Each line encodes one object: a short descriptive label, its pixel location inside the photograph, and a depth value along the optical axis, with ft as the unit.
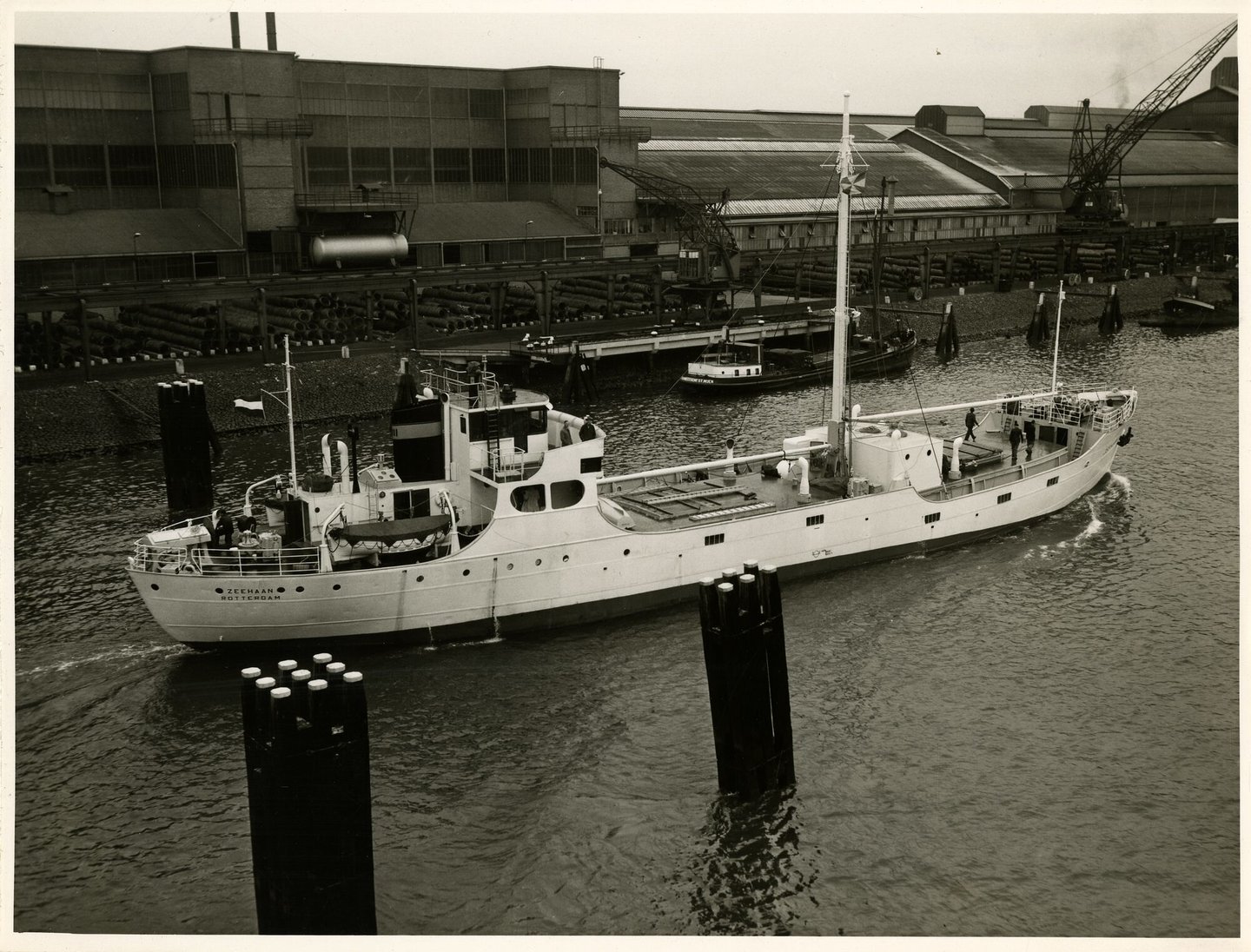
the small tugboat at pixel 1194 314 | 288.10
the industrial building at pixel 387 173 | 225.97
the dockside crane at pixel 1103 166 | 332.80
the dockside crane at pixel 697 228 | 287.07
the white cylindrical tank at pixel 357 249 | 244.63
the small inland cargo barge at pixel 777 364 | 215.92
